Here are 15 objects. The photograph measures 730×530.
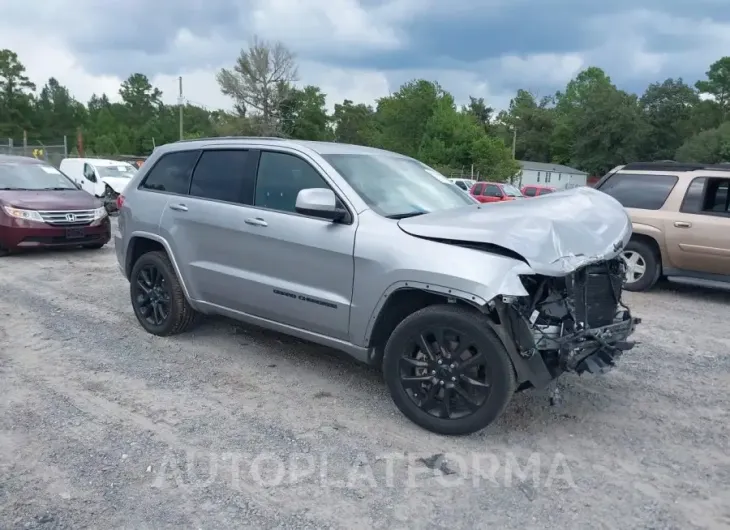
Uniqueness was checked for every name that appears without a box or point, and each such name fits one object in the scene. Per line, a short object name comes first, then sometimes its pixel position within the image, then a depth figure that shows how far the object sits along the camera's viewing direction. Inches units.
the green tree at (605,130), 2696.9
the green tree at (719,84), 3134.8
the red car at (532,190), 1142.7
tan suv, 302.2
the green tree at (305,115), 2605.8
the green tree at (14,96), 2871.6
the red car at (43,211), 358.6
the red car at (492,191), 971.3
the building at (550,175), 2615.7
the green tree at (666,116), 2709.2
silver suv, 138.4
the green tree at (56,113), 3048.7
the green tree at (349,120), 3299.7
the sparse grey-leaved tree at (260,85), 2514.8
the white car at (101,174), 711.7
